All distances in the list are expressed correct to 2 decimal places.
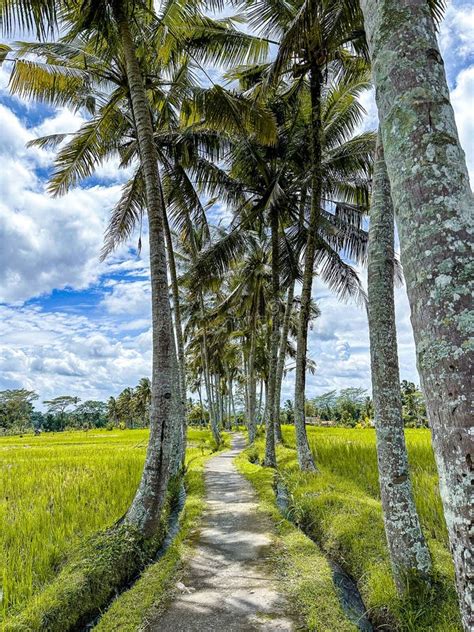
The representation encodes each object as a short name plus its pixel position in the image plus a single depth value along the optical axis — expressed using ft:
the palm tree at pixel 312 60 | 19.57
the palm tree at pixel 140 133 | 17.81
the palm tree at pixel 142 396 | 179.93
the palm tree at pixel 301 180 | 33.14
